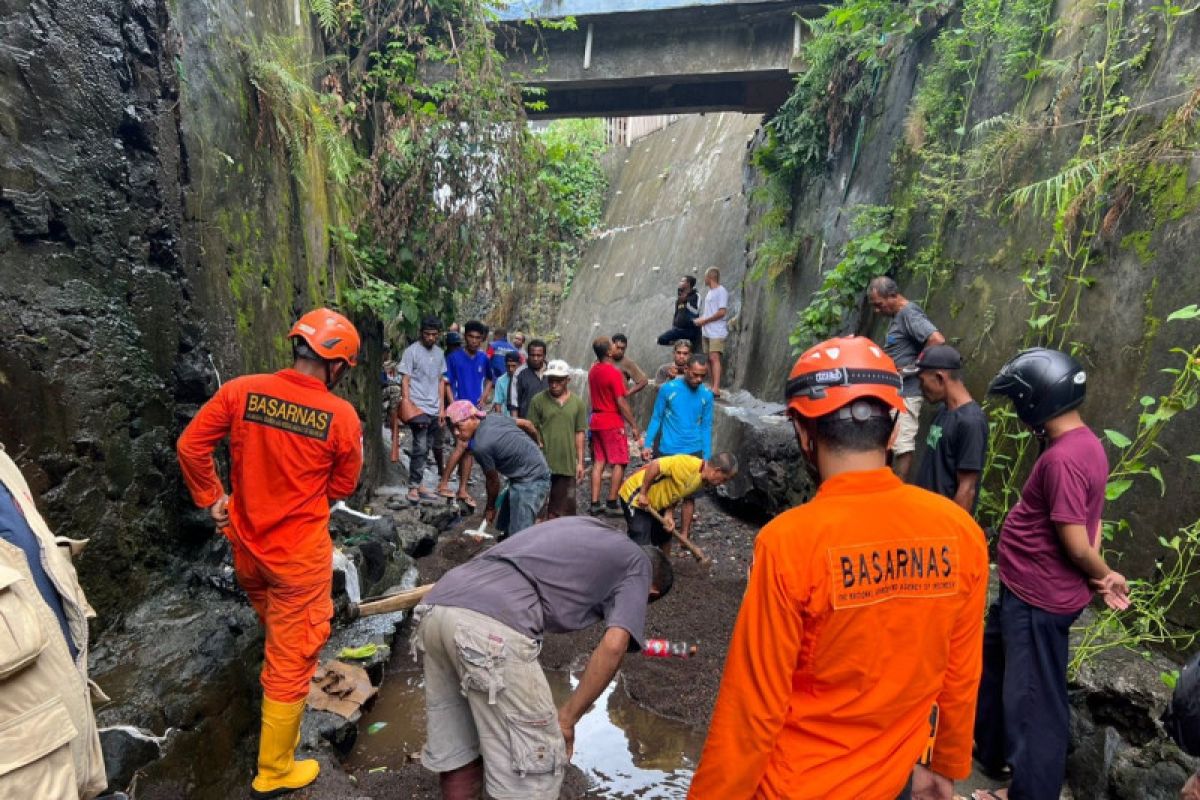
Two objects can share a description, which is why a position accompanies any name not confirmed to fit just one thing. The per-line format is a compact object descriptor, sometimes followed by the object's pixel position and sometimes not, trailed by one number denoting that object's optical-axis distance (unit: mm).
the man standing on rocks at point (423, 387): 7551
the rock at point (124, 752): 2514
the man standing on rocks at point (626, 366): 8383
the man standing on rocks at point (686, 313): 10609
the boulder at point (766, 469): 7086
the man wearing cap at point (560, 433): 6414
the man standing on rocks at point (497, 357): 10100
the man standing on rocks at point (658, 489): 5383
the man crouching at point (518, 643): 2301
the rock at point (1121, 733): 2730
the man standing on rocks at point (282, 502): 2998
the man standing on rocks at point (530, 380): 8070
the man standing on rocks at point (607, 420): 7391
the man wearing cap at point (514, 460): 5418
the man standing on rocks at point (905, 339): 4957
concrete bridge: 8539
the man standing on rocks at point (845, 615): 1596
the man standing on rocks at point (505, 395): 8359
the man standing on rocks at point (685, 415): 6473
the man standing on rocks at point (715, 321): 9859
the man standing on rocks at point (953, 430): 3648
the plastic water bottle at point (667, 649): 2834
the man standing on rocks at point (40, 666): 1340
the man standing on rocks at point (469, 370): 8406
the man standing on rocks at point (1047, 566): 2596
